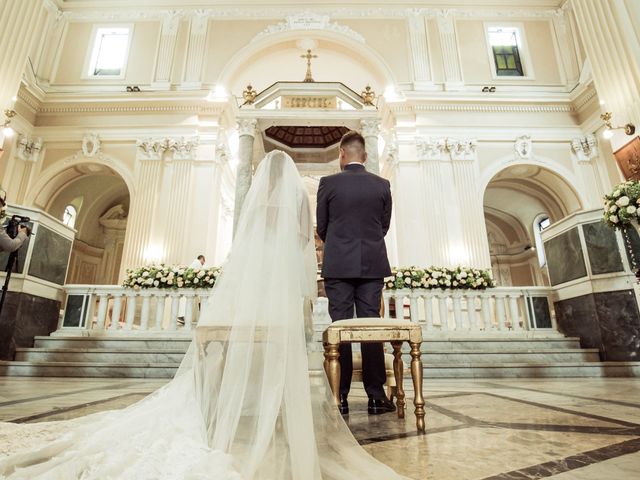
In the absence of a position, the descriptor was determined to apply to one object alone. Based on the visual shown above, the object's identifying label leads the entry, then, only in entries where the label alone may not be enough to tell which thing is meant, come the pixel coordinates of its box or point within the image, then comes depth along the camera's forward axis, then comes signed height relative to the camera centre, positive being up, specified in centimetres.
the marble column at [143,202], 1088 +417
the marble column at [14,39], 767 +622
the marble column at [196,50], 1284 +992
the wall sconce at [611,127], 666 +385
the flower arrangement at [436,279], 757 +129
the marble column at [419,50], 1292 +989
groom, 276 +61
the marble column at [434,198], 1101 +432
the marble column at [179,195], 1095 +439
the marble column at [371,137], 897 +474
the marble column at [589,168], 1147 +529
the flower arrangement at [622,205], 485 +174
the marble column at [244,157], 879 +433
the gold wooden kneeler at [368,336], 231 +6
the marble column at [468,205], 1094 +406
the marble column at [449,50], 1281 +987
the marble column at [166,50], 1280 +992
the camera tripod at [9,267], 462 +94
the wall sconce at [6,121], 701 +407
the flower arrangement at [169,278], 729 +128
